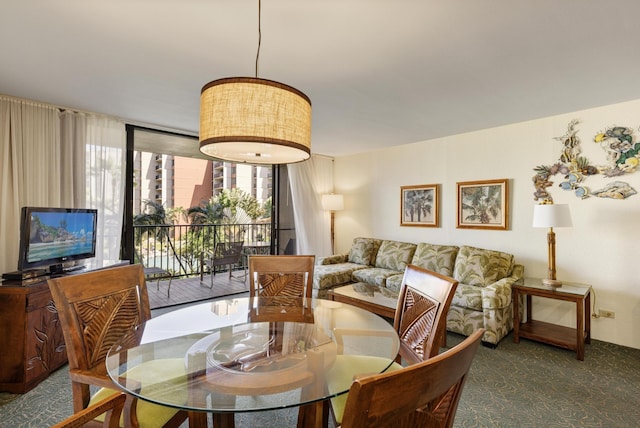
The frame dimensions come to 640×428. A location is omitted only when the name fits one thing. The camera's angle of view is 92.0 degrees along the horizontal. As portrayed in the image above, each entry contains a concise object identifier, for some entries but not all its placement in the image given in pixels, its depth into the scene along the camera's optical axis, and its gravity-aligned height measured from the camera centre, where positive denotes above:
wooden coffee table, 3.08 -0.91
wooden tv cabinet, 2.18 -0.87
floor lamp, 5.29 +0.22
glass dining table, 1.15 -0.67
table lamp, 2.90 -0.06
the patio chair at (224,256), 4.94 -0.68
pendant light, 1.20 +0.40
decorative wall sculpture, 2.94 +0.50
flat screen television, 2.34 -0.19
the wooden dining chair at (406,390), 0.55 -0.34
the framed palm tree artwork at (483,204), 3.70 +0.13
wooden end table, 2.68 -1.02
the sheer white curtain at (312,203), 5.22 +0.20
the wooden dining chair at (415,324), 1.39 -0.59
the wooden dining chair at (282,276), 2.41 -0.48
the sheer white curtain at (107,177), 3.33 +0.42
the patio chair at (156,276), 4.28 -1.04
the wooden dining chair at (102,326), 1.29 -0.57
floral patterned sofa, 2.99 -0.74
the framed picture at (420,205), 4.35 +0.14
